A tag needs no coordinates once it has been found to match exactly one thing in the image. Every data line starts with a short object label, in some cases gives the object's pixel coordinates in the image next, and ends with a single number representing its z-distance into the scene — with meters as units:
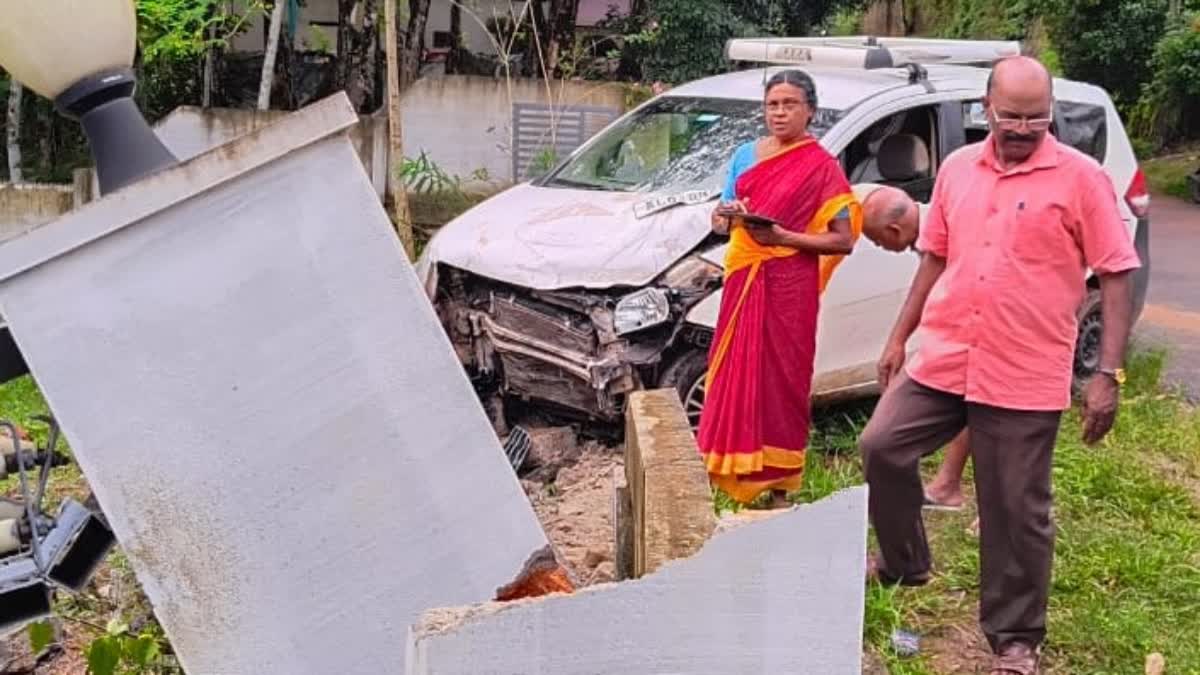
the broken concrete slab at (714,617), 1.94
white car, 5.49
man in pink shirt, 3.59
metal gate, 10.80
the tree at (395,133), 7.92
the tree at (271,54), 11.52
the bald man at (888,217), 5.44
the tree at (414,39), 12.57
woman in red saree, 4.81
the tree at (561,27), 12.99
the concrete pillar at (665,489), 2.38
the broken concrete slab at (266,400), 2.43
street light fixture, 2.55
